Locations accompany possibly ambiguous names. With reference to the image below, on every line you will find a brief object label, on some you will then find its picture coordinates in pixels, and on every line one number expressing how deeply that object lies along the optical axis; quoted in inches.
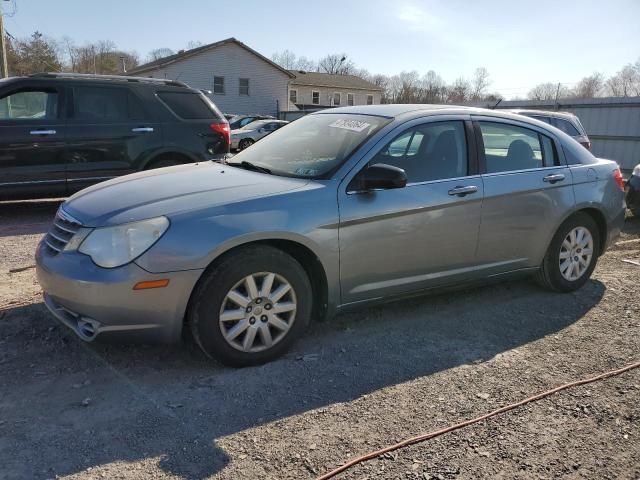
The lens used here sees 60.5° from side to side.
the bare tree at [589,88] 2596.0
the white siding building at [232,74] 1412.4
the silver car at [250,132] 907.4
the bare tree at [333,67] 3484.3
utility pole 734.5
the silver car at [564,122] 386.6
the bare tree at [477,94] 3214.8
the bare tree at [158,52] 2548.5
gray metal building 605.6
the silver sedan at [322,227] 126.3
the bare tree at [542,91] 2275.8
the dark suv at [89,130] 283.0
